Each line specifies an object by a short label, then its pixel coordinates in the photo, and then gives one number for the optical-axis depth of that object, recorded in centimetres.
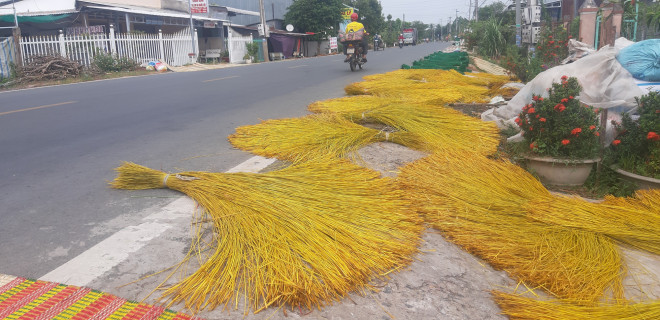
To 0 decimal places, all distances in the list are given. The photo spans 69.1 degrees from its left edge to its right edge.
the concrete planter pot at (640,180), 394
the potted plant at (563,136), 425
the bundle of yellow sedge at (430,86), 738
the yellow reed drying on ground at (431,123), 477
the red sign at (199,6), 2648
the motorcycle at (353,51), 1444
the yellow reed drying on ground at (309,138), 438
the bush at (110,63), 1794
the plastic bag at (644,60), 475
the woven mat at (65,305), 197
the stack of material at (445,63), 1275
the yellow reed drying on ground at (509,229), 240
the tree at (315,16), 3894
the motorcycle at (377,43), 4454
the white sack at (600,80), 475
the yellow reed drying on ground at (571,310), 207
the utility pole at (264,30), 3059
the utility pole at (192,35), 2484
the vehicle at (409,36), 7400
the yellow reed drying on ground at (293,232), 214
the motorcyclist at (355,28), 1414
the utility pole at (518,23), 1515
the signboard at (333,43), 4178
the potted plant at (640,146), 401
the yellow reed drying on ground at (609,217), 288
